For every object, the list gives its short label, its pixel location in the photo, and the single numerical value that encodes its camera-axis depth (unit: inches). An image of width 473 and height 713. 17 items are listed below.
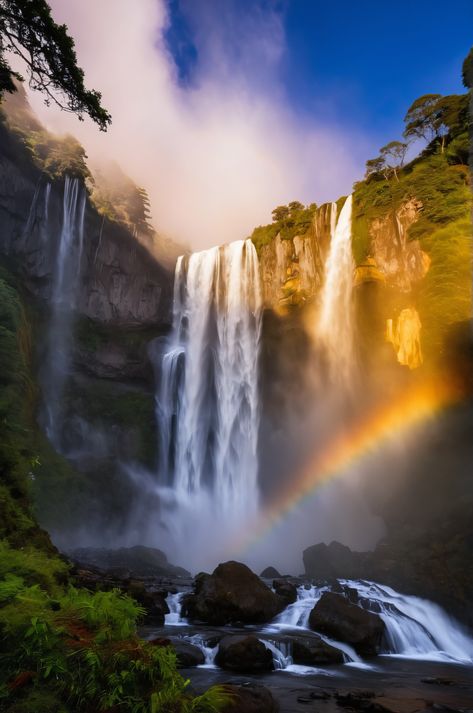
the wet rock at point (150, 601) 542.4
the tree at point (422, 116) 1245.1
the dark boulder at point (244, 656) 400.5
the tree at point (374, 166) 1362.0
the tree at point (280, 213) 1740.9
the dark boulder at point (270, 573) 951.0
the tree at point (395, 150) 1338.6
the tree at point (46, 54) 391.5
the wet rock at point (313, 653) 442.6
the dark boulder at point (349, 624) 502.6
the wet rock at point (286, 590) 641.0
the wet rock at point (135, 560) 894.4
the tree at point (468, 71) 1124.3
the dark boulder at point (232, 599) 549.6
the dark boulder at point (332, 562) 885.1
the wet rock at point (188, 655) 396.8
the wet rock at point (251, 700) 247.4
